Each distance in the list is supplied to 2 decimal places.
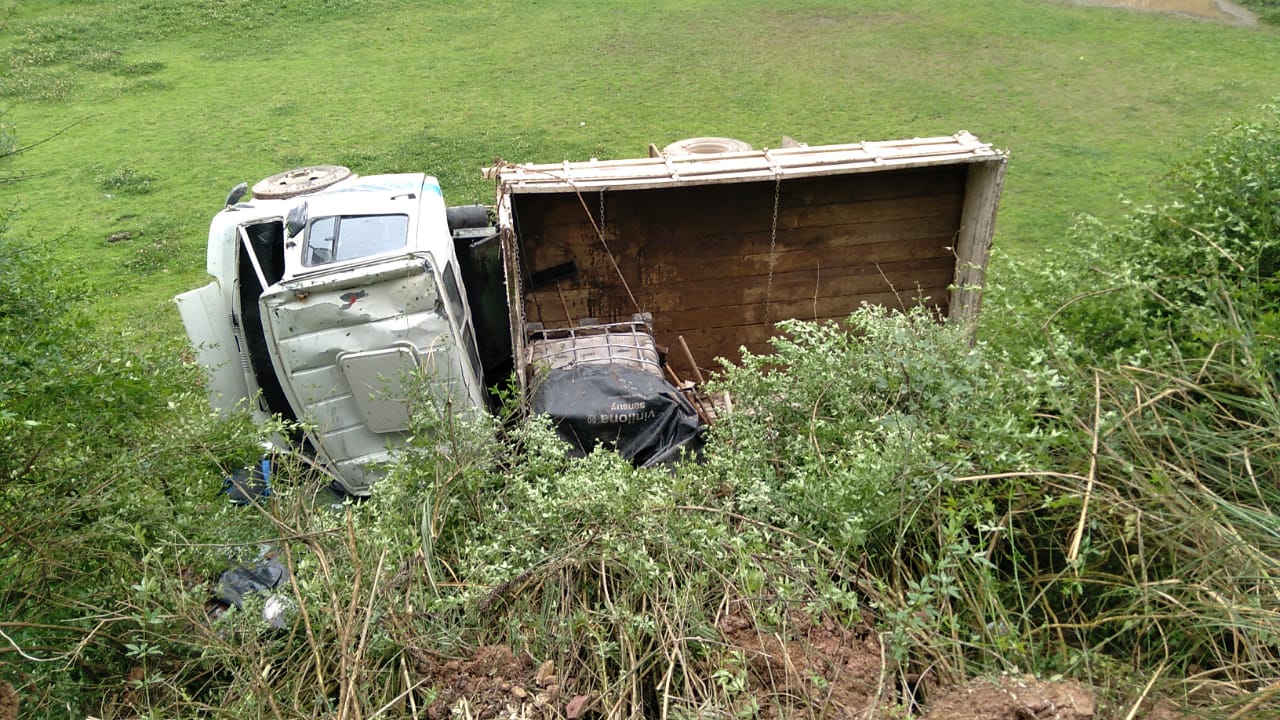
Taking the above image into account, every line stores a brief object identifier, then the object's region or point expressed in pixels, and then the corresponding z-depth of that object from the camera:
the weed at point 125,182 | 10.36
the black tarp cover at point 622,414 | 4.68
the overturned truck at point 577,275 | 4.77
